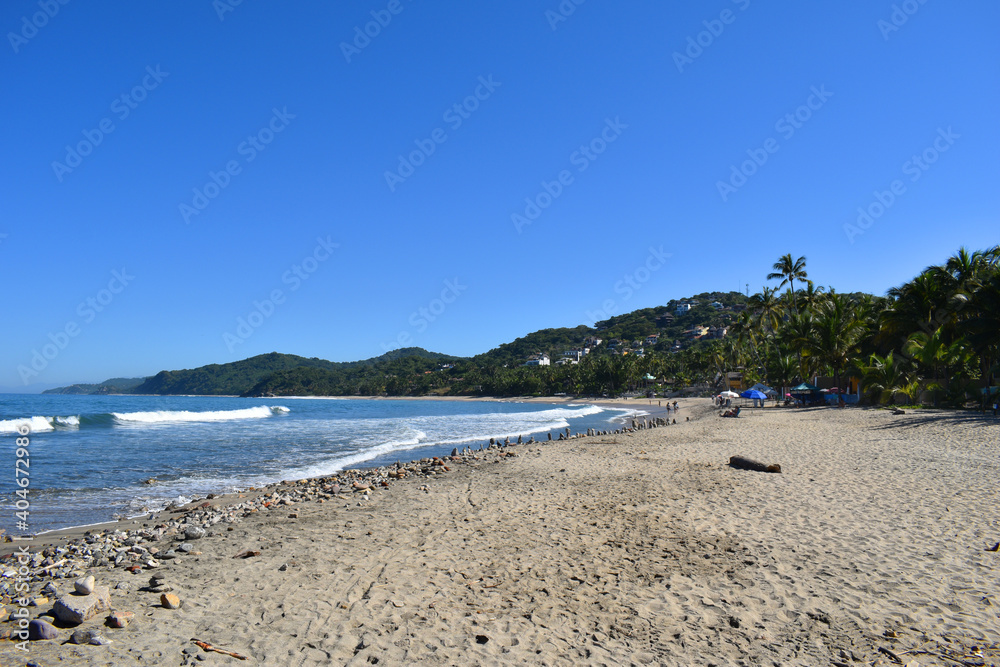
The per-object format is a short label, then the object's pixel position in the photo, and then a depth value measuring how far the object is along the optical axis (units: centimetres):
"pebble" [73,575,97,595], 527
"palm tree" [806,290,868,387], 3588
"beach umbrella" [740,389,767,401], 3713
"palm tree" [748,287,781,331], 4806
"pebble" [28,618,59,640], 434
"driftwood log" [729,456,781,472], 1150
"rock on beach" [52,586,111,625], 463
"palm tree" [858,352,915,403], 2952
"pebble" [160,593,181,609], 508
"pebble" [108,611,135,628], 461
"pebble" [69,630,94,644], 428
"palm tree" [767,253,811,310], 4572
